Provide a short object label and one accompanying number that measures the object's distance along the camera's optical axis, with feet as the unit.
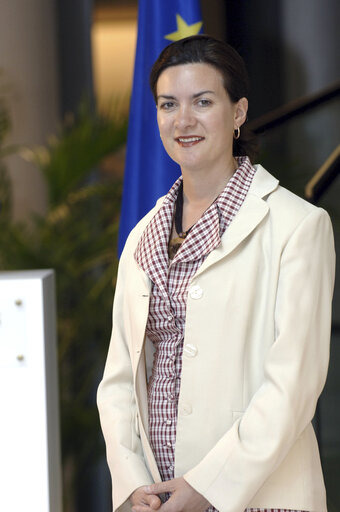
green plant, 24.78
